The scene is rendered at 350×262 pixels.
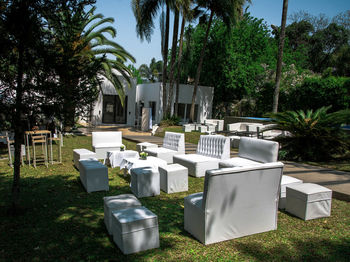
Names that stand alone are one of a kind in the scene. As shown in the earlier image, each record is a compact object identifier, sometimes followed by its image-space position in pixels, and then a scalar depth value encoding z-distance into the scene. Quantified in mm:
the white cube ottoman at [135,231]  3193
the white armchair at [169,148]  8164
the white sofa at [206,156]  6879
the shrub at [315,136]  8539
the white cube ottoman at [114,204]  3705
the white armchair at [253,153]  6051
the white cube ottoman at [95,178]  5551
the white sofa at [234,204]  3385
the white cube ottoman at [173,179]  5594
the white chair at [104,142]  9039
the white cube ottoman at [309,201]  4293
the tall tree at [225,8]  18875
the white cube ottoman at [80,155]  7383
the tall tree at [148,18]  17172
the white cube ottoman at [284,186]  4816
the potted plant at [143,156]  6878
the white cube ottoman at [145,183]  5348
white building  21641
